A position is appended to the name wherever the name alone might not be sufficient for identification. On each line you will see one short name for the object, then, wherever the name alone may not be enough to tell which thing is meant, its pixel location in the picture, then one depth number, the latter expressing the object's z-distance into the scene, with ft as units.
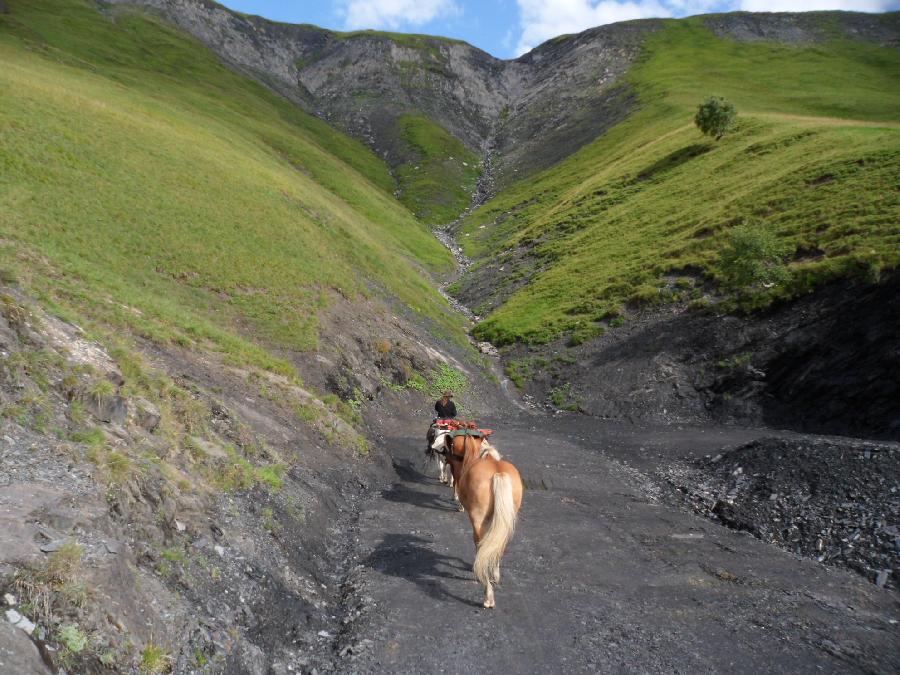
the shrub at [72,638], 17.22
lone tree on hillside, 217.15
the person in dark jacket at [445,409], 64.80
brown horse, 32.04
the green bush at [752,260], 107.45
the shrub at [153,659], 19.45
